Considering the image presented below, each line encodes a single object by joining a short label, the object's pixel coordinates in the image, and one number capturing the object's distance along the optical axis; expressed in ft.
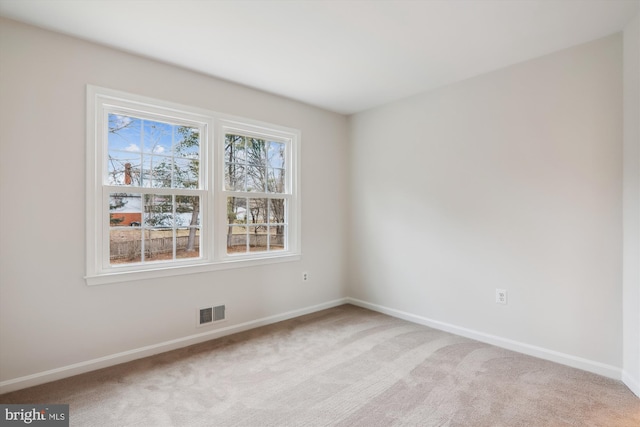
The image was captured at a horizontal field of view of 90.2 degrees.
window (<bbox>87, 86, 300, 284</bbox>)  8.39
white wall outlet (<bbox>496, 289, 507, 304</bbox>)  9.48
